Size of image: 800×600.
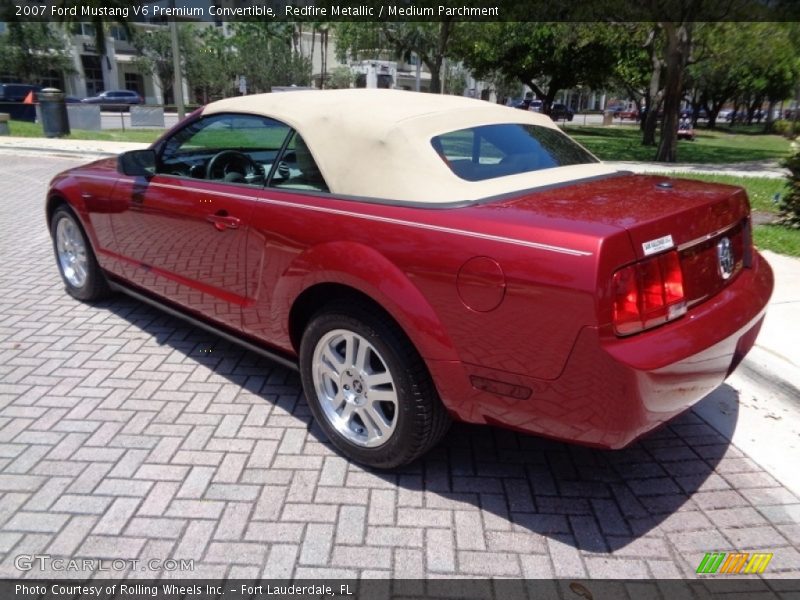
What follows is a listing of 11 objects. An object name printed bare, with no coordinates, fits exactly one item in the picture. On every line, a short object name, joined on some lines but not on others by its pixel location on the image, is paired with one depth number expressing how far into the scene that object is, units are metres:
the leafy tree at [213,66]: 48.25
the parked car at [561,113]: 55.44
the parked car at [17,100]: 30.95
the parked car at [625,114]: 63.08
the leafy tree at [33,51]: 49.00
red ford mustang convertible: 2.17
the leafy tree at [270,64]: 43.41
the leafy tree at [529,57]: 28.47
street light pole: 16.51
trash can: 20.03
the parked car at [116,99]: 42.98
